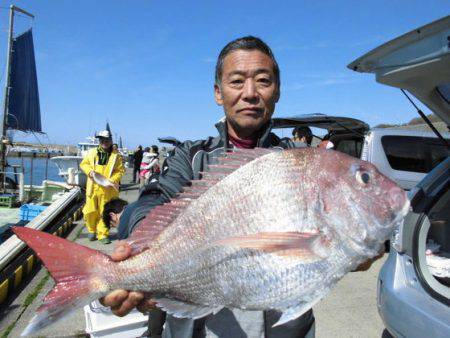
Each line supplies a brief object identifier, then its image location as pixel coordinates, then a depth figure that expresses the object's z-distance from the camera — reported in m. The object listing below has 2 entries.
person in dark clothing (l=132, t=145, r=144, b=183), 19.78
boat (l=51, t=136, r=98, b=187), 13.55
